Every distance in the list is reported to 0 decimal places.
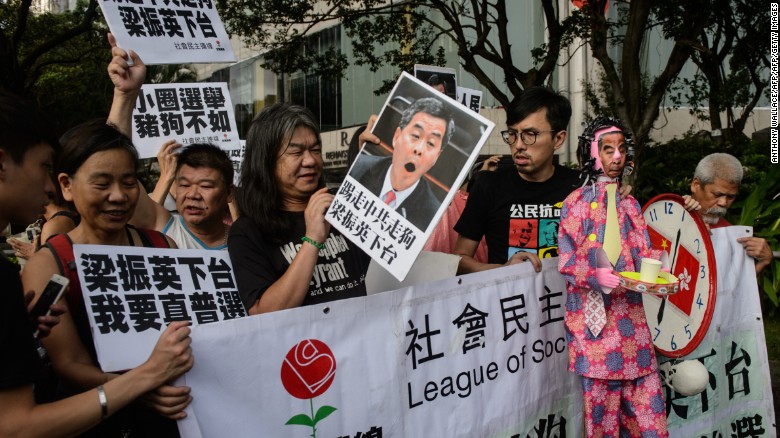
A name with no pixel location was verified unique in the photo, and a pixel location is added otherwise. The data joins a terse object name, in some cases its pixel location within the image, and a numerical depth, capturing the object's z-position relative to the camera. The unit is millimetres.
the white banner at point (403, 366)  2111
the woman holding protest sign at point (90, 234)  1976
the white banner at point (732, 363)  3426
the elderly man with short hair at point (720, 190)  3719
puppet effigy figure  2770
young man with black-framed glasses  3256
